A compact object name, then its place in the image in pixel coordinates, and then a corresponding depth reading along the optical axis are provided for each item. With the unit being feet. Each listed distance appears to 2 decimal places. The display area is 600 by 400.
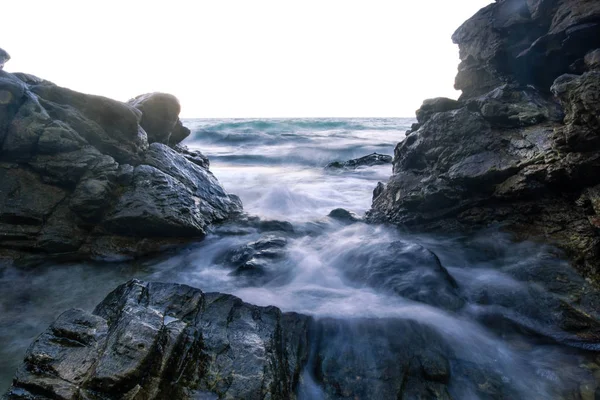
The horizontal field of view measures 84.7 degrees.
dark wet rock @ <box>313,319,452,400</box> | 8.43
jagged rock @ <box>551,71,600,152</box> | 11.73
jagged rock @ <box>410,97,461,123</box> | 22.49
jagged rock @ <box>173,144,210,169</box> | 29.27
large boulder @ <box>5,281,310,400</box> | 6.60
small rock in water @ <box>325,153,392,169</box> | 48.23
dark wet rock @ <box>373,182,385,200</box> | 24.28
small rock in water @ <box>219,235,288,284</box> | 15.70
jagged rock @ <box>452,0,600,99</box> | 16.07
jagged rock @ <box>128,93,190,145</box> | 26.45
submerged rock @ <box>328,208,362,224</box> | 23.90
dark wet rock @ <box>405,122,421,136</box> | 24.50
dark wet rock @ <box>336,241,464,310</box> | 12.45
